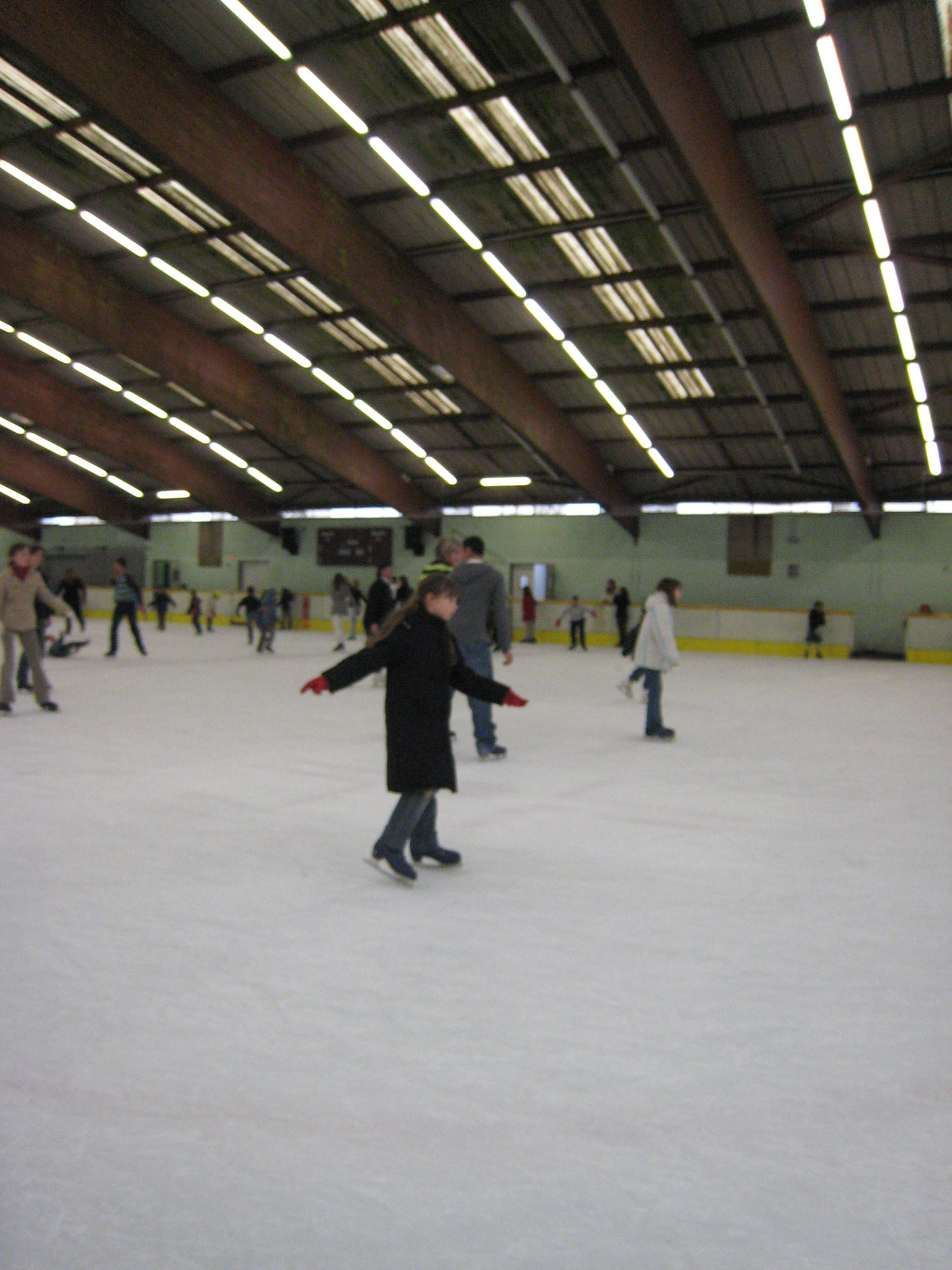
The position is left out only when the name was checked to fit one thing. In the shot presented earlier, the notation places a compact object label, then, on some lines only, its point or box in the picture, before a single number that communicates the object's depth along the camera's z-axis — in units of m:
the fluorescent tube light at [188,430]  28.61
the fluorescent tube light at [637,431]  23.69
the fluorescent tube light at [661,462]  25.25
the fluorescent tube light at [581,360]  20.62
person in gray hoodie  8.63
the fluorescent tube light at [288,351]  22.44
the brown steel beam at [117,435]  26.03
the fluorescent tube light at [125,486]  35.31
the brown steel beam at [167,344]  19.23
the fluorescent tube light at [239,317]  21.23
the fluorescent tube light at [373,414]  25.27
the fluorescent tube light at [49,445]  32.09
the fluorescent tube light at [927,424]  20.95
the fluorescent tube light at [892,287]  16.39
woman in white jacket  9.73
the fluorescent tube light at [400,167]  14.87
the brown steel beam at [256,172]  11.98
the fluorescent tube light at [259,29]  12.41
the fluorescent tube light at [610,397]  22.11
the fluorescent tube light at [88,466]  33.69
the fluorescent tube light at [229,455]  30.30
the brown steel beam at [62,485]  32.06
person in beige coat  10.52
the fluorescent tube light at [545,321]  19.22
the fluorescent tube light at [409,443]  26.70
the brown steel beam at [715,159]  11.02
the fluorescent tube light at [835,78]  11.80
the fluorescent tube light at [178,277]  19.72
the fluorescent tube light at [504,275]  17.66
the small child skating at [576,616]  25.50
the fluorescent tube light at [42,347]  25.02
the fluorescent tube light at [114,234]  18.42
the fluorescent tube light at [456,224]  16.19
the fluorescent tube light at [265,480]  31.84
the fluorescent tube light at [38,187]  17.44
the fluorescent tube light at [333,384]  23.69
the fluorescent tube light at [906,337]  17.86
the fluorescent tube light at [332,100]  13.58
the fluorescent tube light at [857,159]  13.12
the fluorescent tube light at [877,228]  14.61
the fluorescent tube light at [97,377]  25.92
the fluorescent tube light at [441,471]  28.36
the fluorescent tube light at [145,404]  27.36
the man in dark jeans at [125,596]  17.09
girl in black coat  4.81
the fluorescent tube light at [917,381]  19.44
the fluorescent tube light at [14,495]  38.62
